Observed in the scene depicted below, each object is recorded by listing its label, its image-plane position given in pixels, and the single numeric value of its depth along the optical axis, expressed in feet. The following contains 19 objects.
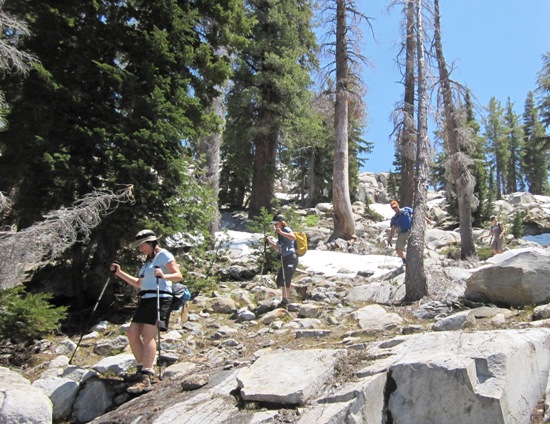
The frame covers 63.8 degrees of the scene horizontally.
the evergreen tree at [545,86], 93.45
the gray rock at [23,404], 13.69
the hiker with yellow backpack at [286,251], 28.19
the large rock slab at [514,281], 21.90
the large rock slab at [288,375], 13.41
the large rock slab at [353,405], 12.07
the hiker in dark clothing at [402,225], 37.17
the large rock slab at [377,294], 28.50
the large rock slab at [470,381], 12.44
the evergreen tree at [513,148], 189.57
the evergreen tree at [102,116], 24.70
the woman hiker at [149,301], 17.20
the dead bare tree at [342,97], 54.70
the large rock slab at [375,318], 20.66
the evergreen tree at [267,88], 58.95
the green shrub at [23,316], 20.29
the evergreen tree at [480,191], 81.93
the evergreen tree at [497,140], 183.83
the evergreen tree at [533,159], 177.58
